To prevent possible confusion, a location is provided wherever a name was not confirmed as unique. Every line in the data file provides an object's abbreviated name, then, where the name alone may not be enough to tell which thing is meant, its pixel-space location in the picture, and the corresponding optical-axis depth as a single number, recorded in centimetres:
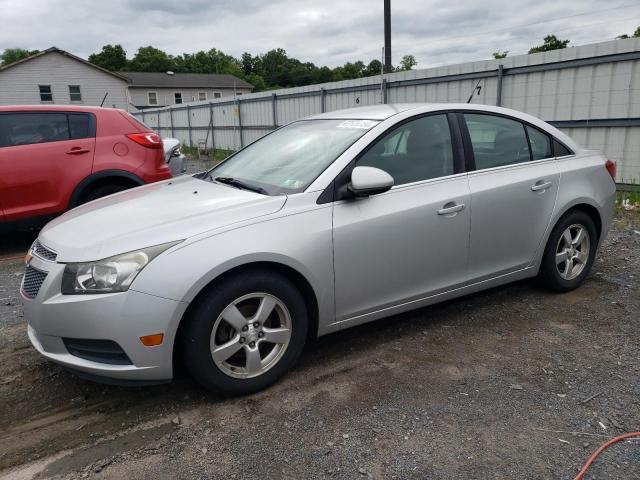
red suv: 576
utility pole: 1706
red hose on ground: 228
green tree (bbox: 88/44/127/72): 8881
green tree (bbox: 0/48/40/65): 9750
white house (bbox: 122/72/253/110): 5775
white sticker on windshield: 346
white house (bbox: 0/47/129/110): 3838
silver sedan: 262
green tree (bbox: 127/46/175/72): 9062
